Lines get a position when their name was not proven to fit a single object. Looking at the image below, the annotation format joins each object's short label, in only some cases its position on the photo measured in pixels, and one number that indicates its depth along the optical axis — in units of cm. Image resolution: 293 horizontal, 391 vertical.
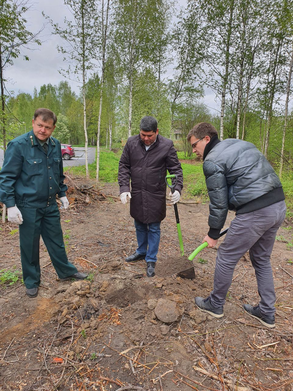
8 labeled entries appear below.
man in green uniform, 230
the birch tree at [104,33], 863
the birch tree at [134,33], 998
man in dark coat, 298
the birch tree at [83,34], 823
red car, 1852
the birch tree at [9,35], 422
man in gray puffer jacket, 194
